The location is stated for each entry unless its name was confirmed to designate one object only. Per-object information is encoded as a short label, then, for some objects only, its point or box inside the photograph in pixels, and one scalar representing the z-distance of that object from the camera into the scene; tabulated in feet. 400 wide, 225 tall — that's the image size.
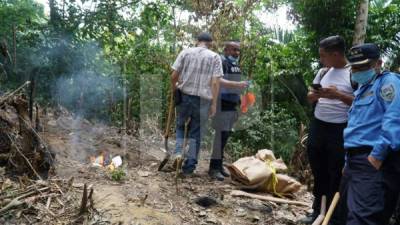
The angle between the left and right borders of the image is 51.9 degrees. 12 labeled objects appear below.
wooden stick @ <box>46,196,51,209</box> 12.11
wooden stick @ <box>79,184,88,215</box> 11.37
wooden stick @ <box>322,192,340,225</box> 9.74
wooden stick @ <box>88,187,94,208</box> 11.78
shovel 17.32
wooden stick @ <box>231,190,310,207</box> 14.88
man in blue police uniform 8.34
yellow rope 15.42
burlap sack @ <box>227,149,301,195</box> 15.35
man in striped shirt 16.01
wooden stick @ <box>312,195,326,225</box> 11.37
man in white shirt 11.40
